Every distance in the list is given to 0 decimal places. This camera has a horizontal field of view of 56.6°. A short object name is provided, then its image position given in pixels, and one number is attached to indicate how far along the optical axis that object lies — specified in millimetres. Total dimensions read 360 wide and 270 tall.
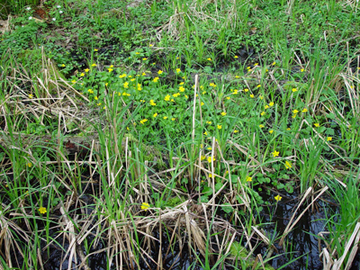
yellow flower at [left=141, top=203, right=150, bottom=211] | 2343
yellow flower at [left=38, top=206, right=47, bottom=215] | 2424
